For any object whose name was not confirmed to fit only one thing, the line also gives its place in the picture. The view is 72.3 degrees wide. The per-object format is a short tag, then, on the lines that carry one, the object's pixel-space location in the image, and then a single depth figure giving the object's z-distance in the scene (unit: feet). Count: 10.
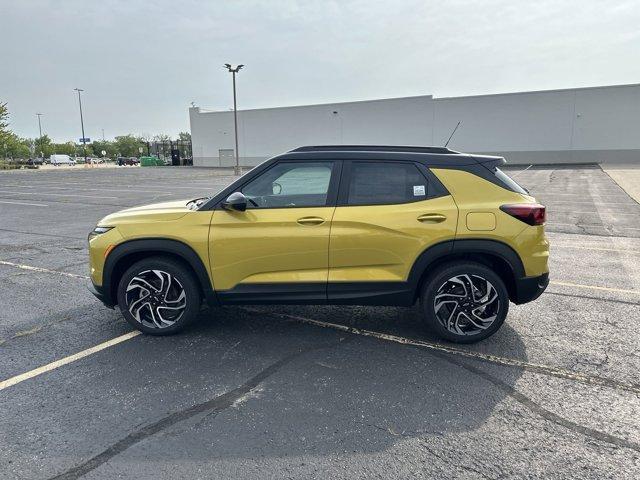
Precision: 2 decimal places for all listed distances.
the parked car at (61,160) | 287.28
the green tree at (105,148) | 416.91
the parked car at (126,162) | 271.08
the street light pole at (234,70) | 106.01
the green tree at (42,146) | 346.13
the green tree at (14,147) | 217.36
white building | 131.23
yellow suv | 12.60
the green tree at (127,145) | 402.31
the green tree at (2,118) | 204.13
